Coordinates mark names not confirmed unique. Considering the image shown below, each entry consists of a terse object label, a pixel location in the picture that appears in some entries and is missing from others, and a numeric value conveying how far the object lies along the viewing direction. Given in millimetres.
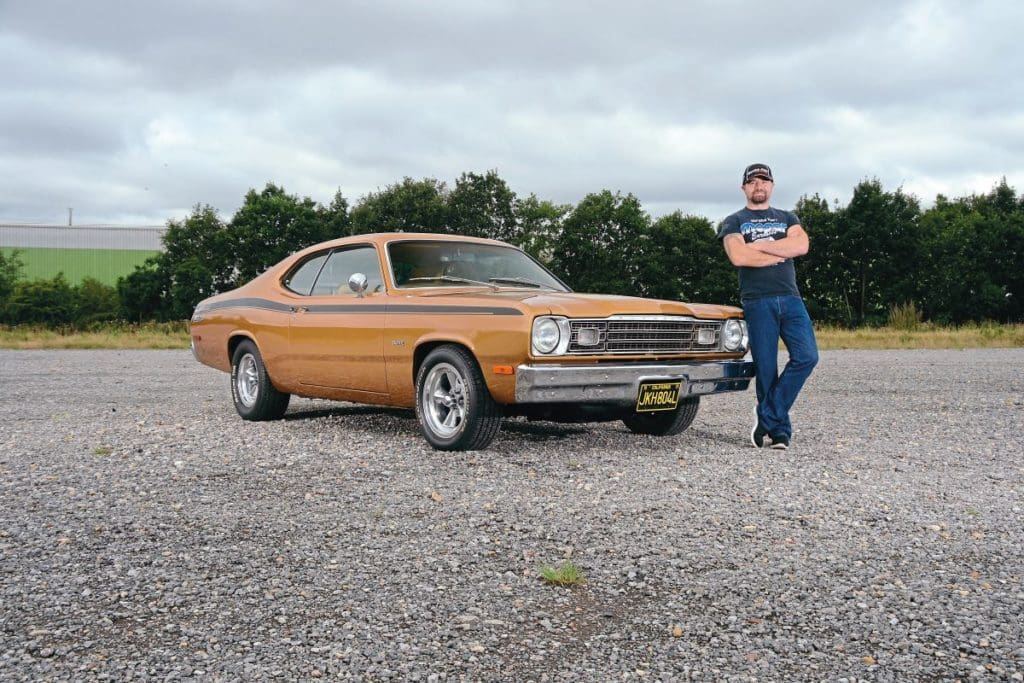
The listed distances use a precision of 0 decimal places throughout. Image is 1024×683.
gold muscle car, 6020
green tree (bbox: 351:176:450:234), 54781
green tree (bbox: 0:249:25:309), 64688
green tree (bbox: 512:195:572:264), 57000
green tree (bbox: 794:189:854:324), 51688
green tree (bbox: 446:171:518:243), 55844
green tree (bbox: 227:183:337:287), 58250
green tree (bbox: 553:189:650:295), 56562
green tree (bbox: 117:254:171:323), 57844
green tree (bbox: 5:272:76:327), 59156
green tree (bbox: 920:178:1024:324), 47938
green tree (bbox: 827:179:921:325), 51750
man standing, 6766
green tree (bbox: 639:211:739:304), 55031
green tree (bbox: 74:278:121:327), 59438
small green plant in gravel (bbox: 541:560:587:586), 3762
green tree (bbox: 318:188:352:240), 58406
